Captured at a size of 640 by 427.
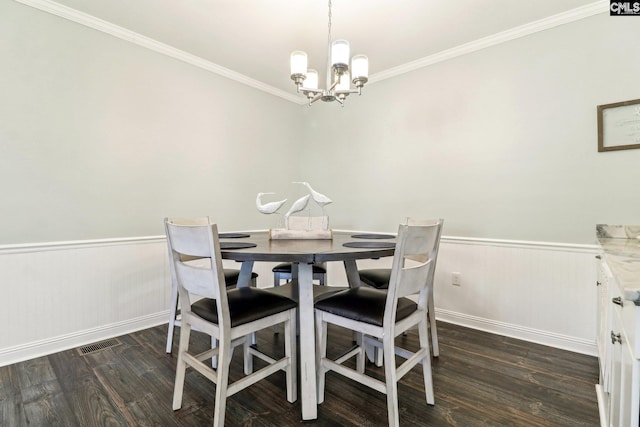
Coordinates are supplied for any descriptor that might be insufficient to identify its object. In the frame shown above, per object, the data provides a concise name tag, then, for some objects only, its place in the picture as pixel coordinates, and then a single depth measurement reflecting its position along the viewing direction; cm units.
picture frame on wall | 200
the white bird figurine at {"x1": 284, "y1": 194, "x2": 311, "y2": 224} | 200
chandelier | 178
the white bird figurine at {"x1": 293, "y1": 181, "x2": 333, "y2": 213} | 200
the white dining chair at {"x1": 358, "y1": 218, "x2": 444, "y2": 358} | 204
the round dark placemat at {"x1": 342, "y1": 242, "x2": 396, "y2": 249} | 164
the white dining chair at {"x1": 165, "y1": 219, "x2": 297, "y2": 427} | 131
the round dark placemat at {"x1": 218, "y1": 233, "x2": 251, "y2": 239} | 214
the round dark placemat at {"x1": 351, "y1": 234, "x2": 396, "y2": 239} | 221
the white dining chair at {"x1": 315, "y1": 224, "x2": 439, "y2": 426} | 132
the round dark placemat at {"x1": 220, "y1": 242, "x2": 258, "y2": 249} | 161
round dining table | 136
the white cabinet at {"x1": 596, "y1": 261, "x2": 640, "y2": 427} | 71
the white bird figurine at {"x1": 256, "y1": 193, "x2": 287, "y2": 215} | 200
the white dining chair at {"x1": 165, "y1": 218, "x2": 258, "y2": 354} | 214
